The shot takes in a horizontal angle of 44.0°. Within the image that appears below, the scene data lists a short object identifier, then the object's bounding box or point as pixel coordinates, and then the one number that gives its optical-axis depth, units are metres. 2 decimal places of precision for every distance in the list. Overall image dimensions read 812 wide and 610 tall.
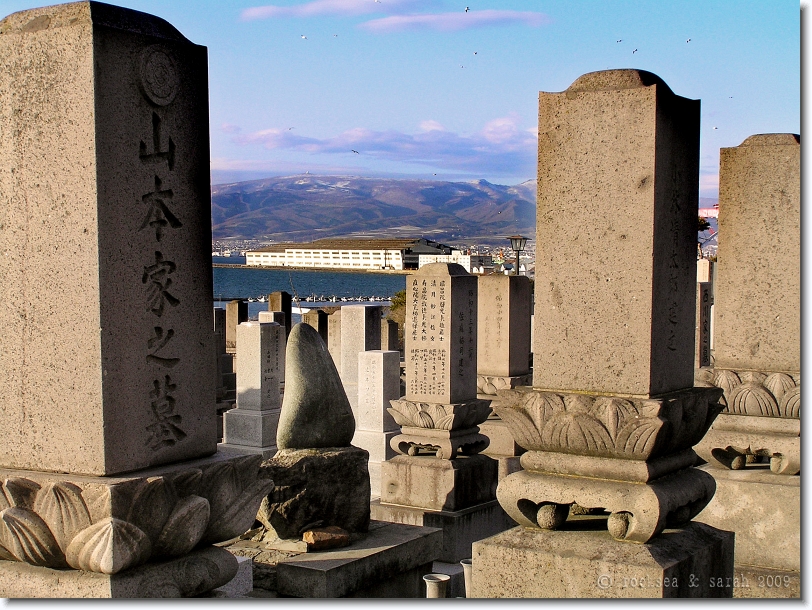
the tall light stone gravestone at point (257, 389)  12.28
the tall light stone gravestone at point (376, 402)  11.20
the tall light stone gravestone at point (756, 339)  5.76
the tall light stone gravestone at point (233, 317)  17.30
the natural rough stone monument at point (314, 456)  6.66
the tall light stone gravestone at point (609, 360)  4.14
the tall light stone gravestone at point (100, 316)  3.62
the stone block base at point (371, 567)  5.84
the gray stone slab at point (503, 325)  11.20
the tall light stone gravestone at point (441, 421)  8.74
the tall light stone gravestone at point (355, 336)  12.59
